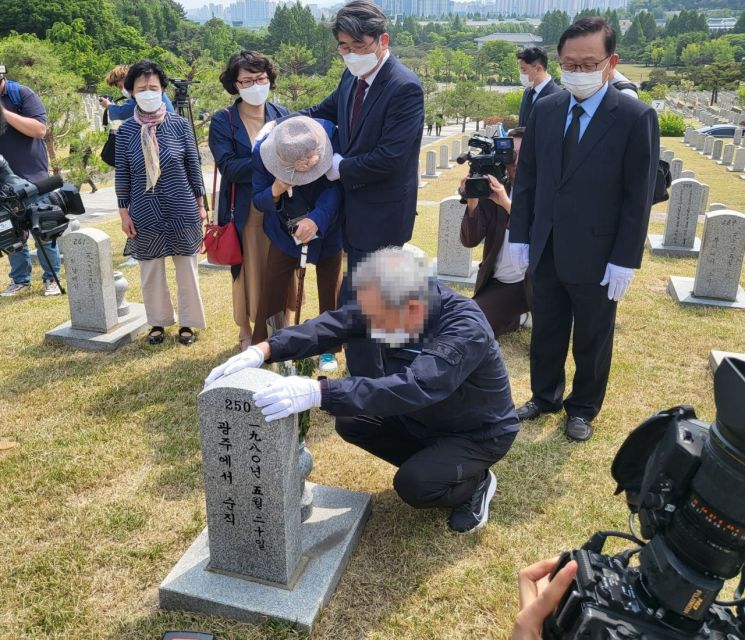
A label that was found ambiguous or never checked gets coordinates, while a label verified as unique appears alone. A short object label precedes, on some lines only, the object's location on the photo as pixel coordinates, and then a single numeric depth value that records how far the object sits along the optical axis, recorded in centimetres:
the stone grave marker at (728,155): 1555
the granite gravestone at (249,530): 227
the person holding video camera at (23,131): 505
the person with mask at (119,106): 595
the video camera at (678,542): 128
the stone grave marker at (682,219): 738
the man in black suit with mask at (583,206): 314
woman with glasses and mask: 417
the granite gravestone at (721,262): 570
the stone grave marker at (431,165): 1374
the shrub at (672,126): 2314
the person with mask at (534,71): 574
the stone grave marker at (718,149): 1647
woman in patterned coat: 437
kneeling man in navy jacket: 230
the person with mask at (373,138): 341
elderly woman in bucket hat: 350
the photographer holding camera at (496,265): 452
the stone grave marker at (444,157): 1514
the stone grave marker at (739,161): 1430
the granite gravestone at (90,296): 480
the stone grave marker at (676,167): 1212
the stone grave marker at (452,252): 641
